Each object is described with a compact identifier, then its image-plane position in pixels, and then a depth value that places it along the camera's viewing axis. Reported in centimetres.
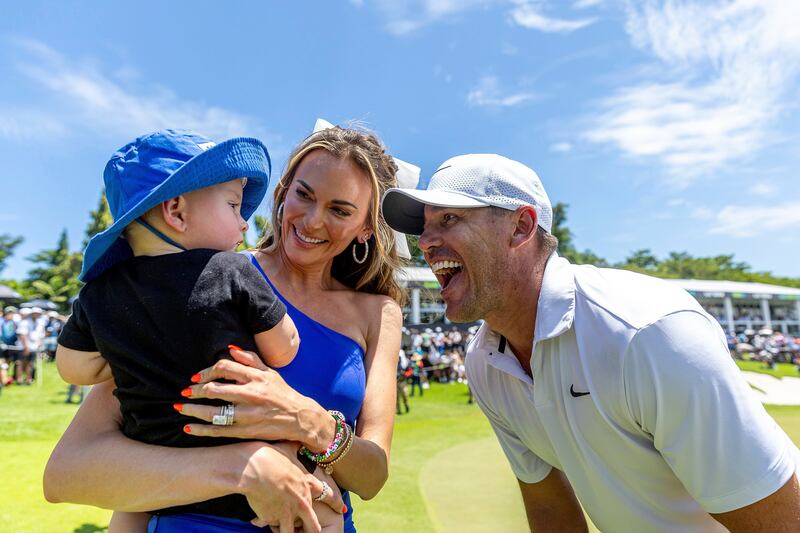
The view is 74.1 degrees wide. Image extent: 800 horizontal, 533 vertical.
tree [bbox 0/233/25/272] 5269
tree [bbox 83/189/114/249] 4359
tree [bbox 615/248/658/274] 9431
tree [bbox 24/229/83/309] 4544
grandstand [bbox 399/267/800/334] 4997
